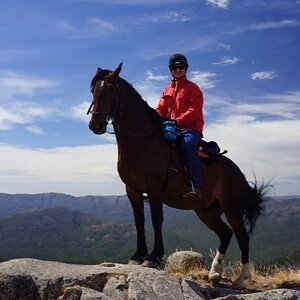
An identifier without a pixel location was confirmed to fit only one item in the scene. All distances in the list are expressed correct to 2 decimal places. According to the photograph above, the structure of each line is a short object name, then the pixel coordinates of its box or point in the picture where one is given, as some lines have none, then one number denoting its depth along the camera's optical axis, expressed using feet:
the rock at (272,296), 22.93
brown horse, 25.71
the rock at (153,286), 22.26
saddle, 29.37
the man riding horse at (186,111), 27.14
